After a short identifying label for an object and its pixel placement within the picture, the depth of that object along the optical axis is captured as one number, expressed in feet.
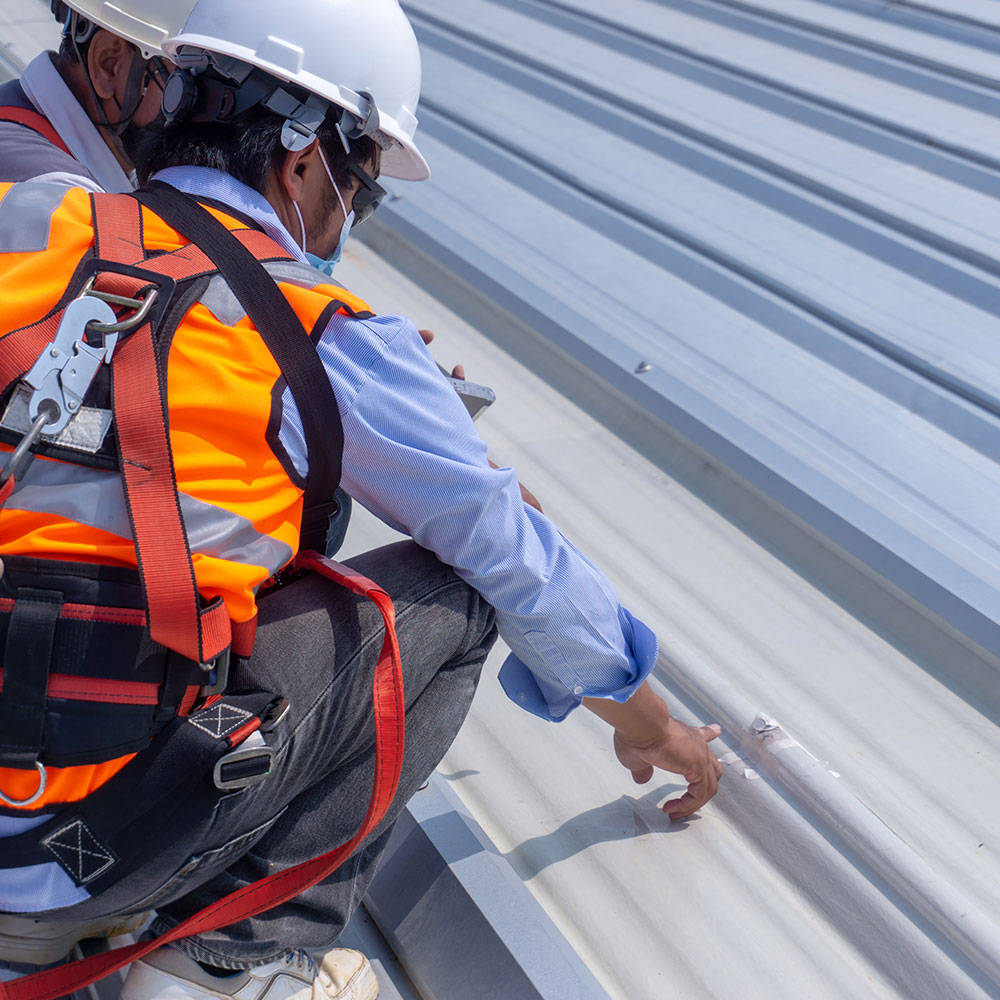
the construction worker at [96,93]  6.02
